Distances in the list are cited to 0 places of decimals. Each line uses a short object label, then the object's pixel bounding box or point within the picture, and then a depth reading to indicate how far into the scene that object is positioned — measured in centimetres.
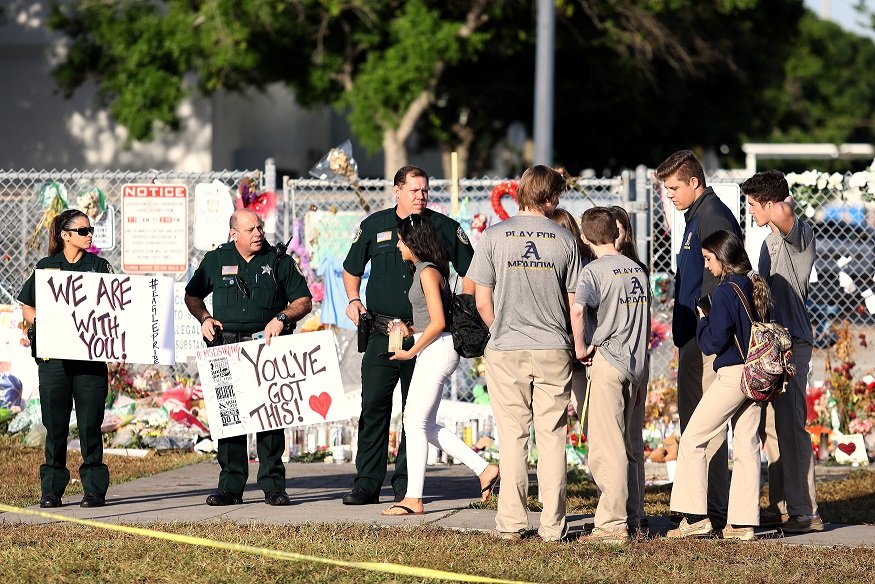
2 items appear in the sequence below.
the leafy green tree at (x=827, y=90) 8569
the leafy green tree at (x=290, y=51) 4591
